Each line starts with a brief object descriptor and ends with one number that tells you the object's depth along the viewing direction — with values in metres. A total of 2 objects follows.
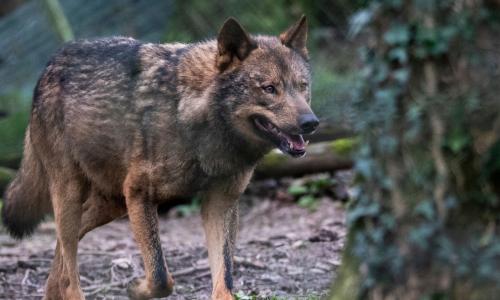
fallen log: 18.39
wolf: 11.49
